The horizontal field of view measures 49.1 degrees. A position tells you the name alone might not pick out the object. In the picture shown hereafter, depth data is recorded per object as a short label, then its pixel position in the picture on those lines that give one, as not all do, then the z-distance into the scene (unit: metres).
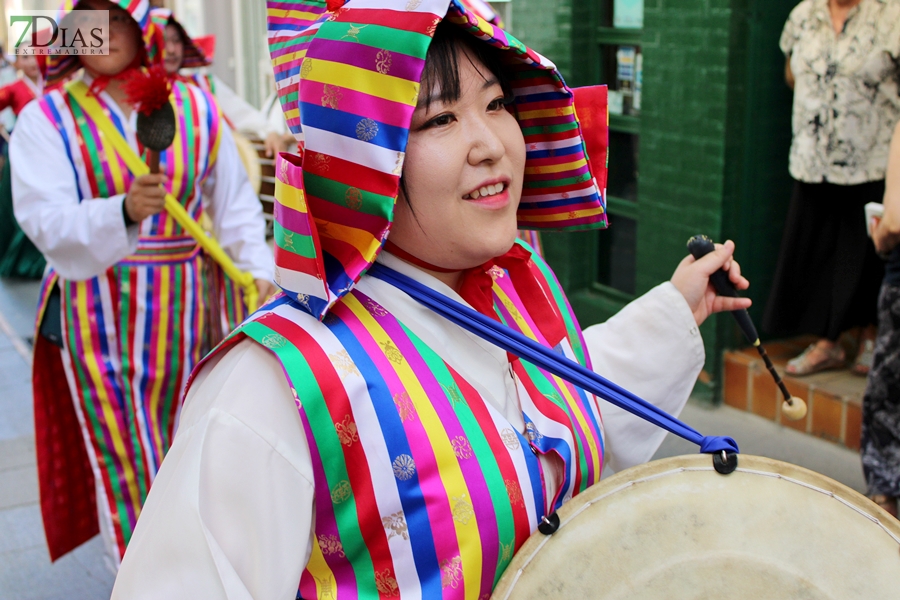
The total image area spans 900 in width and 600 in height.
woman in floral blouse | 3.72
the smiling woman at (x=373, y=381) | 1.31
